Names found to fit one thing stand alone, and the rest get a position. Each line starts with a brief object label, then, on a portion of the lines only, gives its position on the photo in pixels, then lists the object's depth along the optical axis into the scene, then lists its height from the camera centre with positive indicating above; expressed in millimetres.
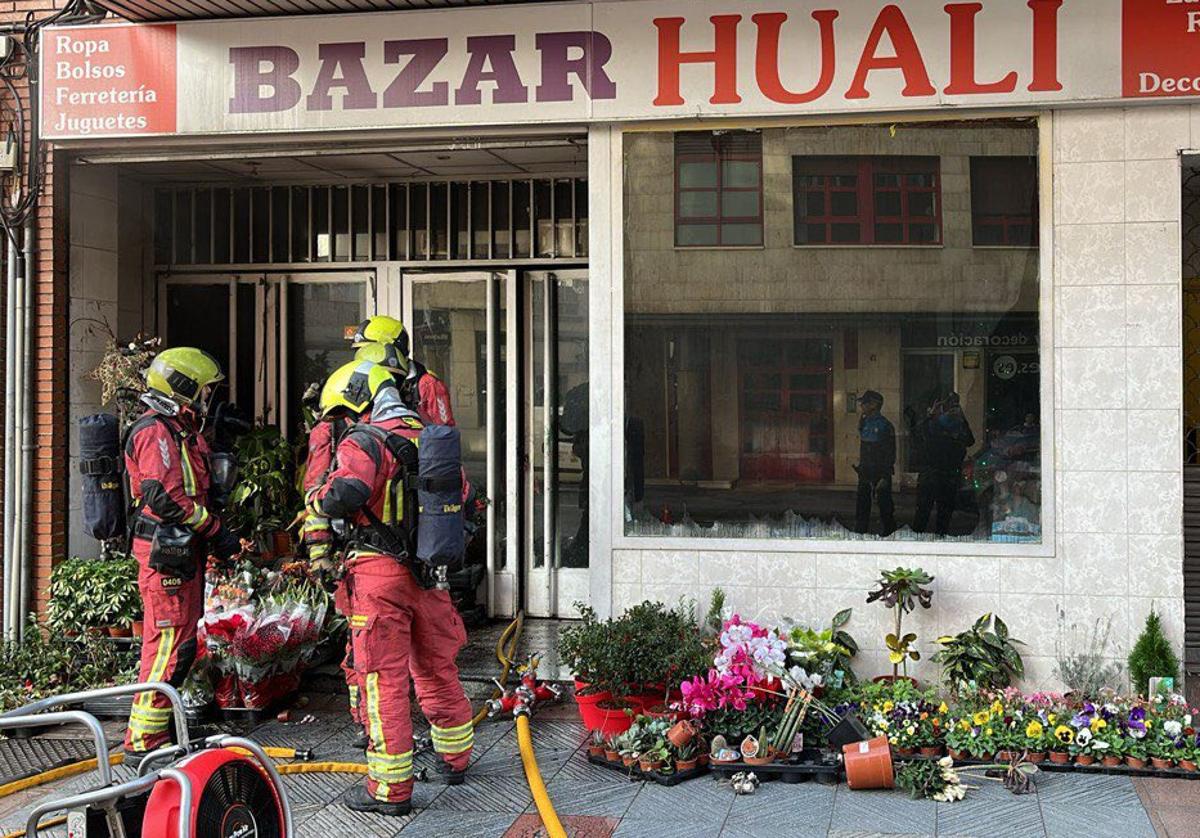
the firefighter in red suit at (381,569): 6293 -792
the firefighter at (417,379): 8141 +223
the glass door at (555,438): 10070 -205
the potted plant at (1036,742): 6707 -1774
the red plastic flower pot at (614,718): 7195 -1748
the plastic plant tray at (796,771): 6582 -1884
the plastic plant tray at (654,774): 6633 -1933
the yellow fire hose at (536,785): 5875 -1906
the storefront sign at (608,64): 7336 +2166
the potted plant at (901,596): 7348 -1083
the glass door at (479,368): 10141 +365
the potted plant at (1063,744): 6703 -1780
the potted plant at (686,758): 6699 -1850
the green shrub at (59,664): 8281 -1678
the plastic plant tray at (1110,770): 6520 -1885
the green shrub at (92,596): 8547 -1239
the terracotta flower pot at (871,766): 6355 -1793
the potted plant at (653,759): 6699 -1847
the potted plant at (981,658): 7195 -1423
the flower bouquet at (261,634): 7734 -1363
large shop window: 7551 +412
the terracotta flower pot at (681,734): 6715 -1720
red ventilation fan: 4328 -1397
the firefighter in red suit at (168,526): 7078 -642
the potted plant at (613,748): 6906 -1862
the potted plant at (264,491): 9609 -598
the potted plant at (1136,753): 6609 -1800
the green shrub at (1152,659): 7141 -1412
